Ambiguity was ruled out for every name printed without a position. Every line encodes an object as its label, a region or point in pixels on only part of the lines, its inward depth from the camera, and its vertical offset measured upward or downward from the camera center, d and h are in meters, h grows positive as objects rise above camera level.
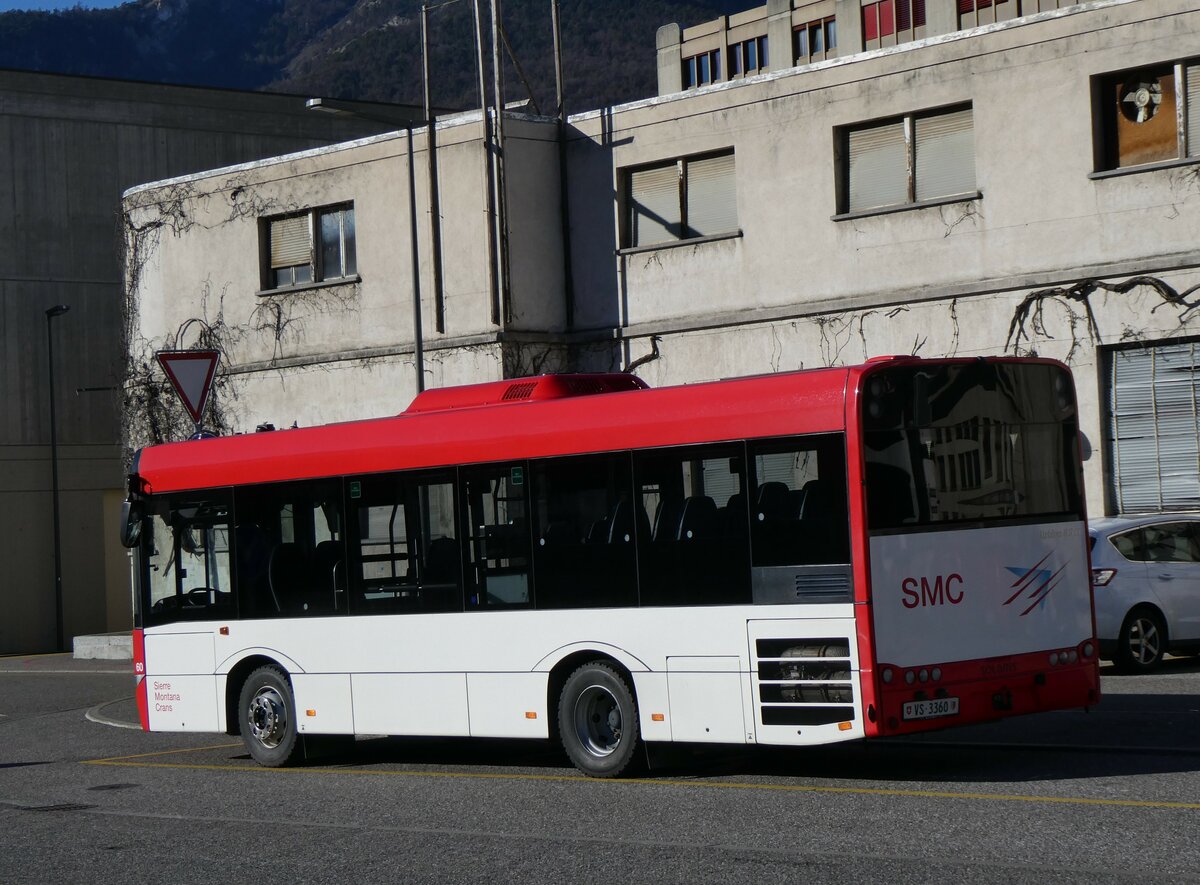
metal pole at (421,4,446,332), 26.41 +4.48
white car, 17.59 -0.74
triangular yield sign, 17.83 +1.86
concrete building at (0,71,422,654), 41.16 +6.21
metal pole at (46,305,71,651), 41.03 +0.22
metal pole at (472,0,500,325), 25.72 +4.80
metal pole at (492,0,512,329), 25.70 +4.58
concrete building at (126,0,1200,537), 20.55 +4.04
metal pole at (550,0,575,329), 26.41 +4.61
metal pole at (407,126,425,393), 23.72 +3.33
